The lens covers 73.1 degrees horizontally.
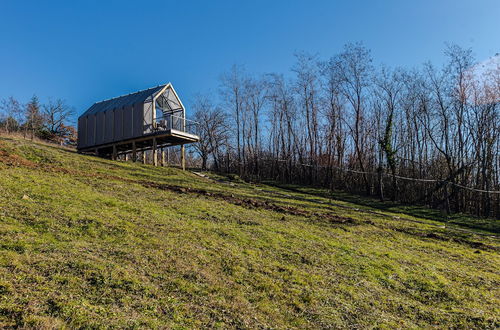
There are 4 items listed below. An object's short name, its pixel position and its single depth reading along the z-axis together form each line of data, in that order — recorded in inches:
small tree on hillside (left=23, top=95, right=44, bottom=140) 1336.1
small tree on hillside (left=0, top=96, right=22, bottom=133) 1388.3
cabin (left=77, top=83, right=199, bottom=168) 863.1
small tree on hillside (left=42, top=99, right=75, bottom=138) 1562.5
